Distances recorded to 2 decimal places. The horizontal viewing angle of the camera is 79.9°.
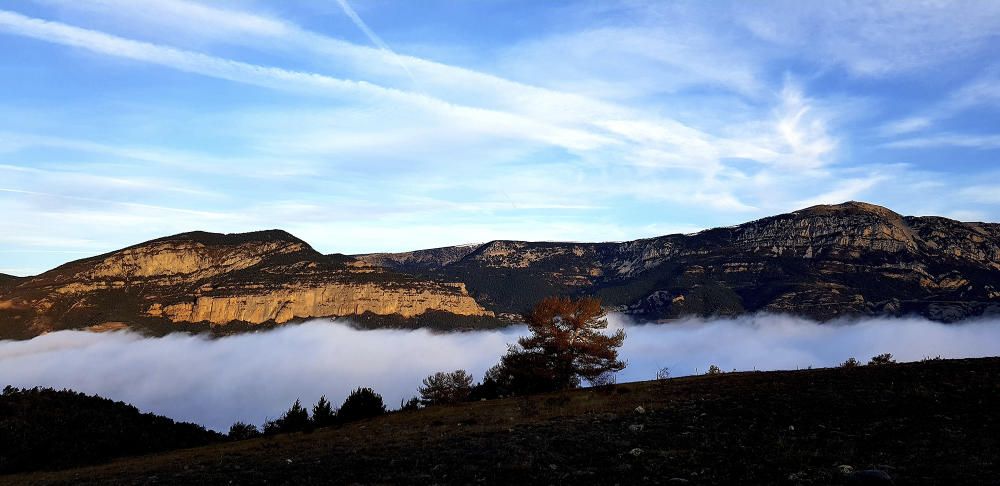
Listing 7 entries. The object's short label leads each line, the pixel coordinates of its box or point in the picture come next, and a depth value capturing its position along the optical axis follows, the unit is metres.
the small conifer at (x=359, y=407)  41.94
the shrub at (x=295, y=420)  40.97
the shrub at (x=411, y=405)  45.25
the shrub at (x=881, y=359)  40.12
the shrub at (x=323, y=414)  41.47
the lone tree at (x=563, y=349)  47.88
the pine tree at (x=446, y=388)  60.12
